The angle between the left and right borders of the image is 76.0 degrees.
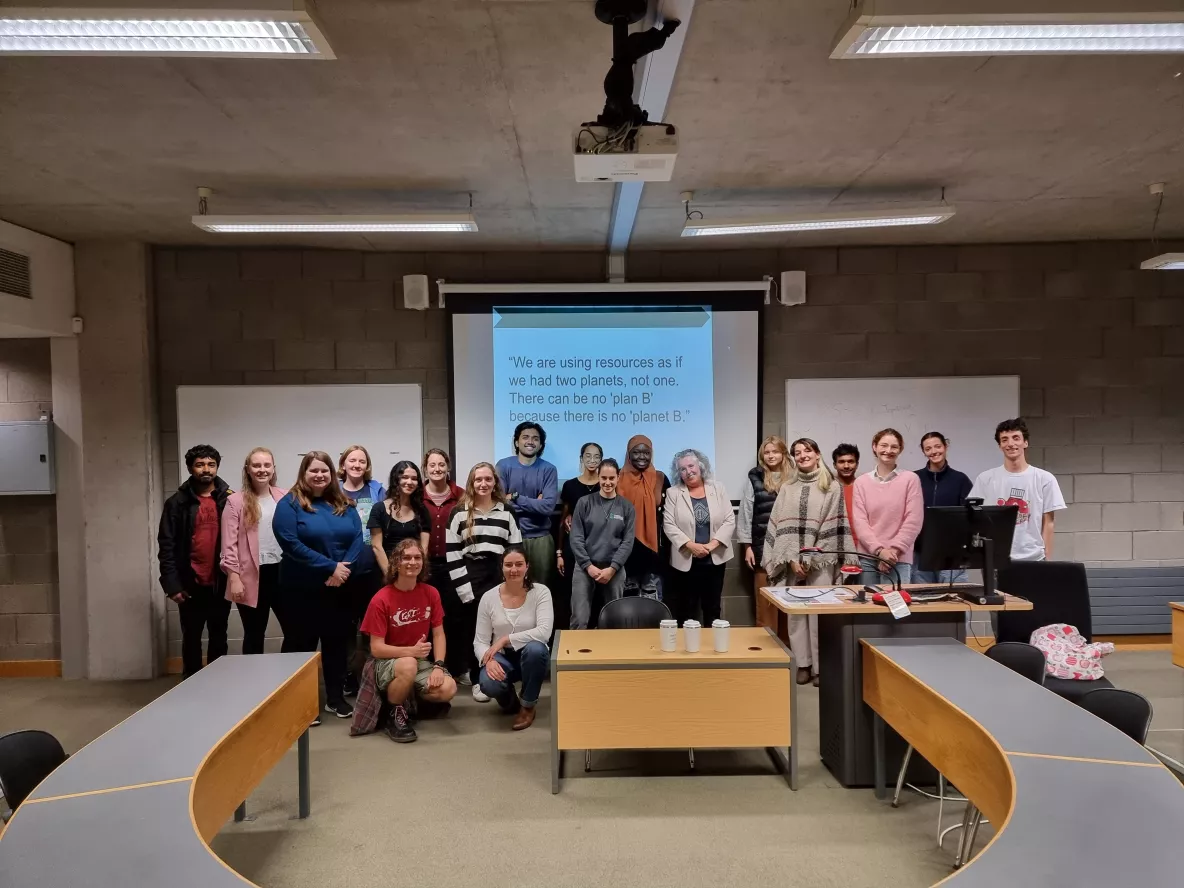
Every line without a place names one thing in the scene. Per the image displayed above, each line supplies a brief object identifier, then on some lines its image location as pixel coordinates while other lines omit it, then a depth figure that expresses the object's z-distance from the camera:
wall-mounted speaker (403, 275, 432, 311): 5.30
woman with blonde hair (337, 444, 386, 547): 4.64
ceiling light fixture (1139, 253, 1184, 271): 4.60
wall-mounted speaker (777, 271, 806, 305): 5.42
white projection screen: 5.34
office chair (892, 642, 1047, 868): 2.95
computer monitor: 3.19
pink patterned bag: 3.24
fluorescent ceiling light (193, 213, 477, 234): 4.03
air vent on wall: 4.51
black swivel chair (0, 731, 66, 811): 2.09
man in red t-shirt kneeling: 3.81
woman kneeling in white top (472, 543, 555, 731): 3.89
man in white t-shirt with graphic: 4.52
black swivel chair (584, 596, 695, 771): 3.85
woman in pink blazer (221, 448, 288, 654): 4.30
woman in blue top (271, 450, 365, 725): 4.10
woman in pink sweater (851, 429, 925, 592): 4.25
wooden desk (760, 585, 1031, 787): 3.21
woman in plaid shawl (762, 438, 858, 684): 4.49
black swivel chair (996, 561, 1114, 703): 3.41
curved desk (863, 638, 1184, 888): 1.50
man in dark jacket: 4.29
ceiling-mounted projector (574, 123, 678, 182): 2.53
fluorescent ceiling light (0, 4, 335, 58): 2.13
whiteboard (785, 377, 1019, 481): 5.43
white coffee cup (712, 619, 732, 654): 3.20
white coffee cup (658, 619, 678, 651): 3.24
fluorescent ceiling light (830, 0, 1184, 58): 2.18
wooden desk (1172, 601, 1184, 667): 3.28
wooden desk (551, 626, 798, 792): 3.14
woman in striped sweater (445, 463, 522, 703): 4.39
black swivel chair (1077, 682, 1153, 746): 2.44
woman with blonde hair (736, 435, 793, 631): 4.99
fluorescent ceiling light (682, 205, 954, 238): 4.18
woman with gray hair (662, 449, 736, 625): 4.79
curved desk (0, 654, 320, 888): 1.54
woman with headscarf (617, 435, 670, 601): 4.87
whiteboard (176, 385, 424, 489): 5.25
